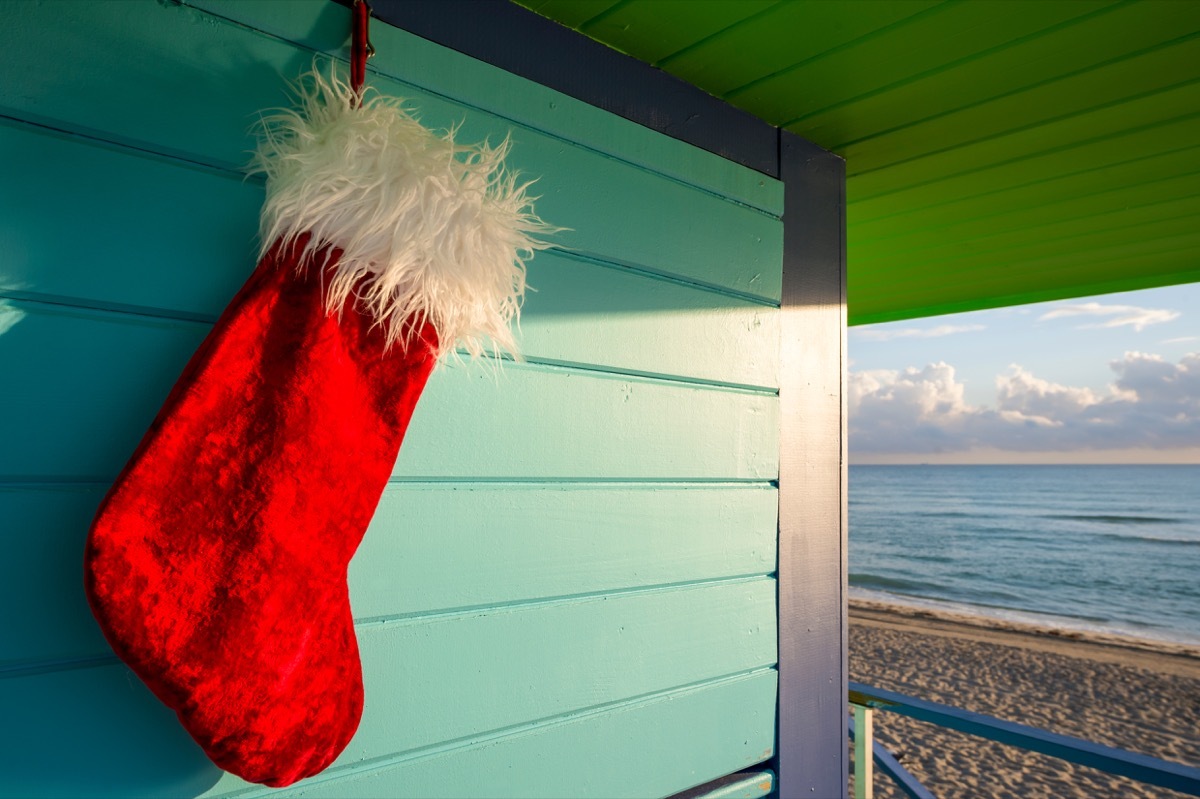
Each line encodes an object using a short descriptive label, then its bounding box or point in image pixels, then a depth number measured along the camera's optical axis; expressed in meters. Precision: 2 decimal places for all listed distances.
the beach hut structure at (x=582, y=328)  0.70
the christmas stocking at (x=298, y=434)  0.64
